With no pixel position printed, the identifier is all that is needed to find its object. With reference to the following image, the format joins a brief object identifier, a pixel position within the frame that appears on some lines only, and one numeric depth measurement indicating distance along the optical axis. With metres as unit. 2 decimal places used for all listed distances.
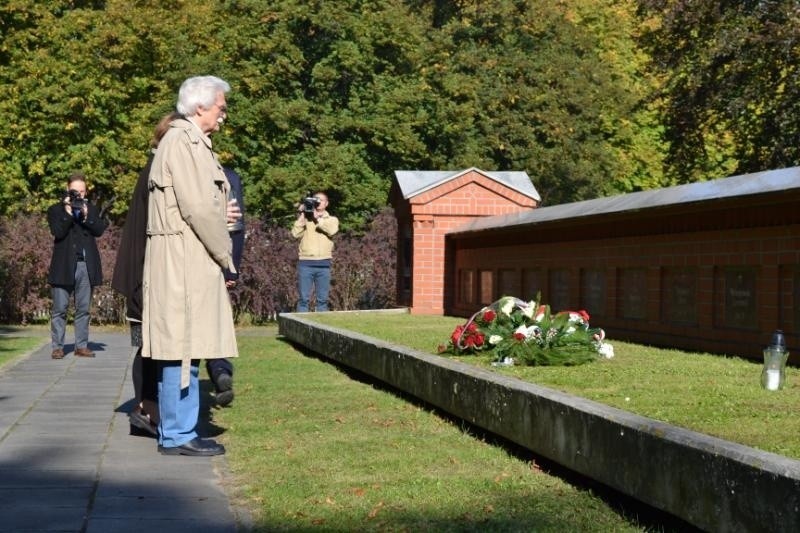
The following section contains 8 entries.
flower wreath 9.65
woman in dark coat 8.97
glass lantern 7.79
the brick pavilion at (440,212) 21.67
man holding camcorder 21.14
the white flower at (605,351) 10.03
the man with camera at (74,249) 16.00
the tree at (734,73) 30.84
